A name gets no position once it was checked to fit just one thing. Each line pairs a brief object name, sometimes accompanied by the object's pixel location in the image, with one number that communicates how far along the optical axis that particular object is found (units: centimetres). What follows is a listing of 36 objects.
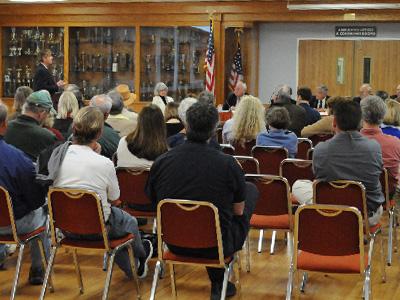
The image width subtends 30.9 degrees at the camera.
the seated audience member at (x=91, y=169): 477
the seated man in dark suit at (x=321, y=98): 1273
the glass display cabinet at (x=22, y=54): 1524
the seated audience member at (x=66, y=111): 762
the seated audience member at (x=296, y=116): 920
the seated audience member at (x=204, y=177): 434
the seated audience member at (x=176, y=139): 645
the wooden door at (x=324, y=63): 1386
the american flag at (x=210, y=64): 1361
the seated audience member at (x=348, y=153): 510
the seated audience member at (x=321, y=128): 834
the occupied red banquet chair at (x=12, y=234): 472
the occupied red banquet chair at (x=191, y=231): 424
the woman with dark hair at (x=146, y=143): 586
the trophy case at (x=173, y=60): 1423
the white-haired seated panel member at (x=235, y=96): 1231
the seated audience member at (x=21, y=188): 491
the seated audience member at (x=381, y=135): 588
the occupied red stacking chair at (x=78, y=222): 457
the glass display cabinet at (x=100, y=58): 1473
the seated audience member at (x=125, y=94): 1130
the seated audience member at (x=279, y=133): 709
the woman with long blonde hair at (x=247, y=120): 766
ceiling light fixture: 1261
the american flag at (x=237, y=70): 1374
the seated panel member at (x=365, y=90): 1186
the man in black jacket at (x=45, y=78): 1192
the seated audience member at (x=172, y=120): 743
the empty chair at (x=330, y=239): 414
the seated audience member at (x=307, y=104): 961
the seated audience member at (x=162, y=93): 1280
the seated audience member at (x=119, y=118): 757
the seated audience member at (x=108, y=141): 653
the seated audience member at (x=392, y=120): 678
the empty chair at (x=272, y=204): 525
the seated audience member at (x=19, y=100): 762
